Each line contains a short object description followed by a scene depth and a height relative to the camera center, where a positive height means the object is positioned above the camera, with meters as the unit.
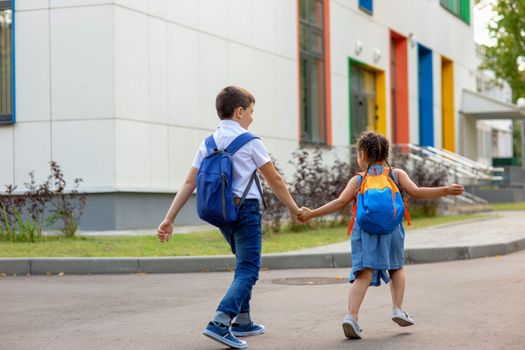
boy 6.18 -0.07
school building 18.95 +2.23
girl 6.65 -0.38
